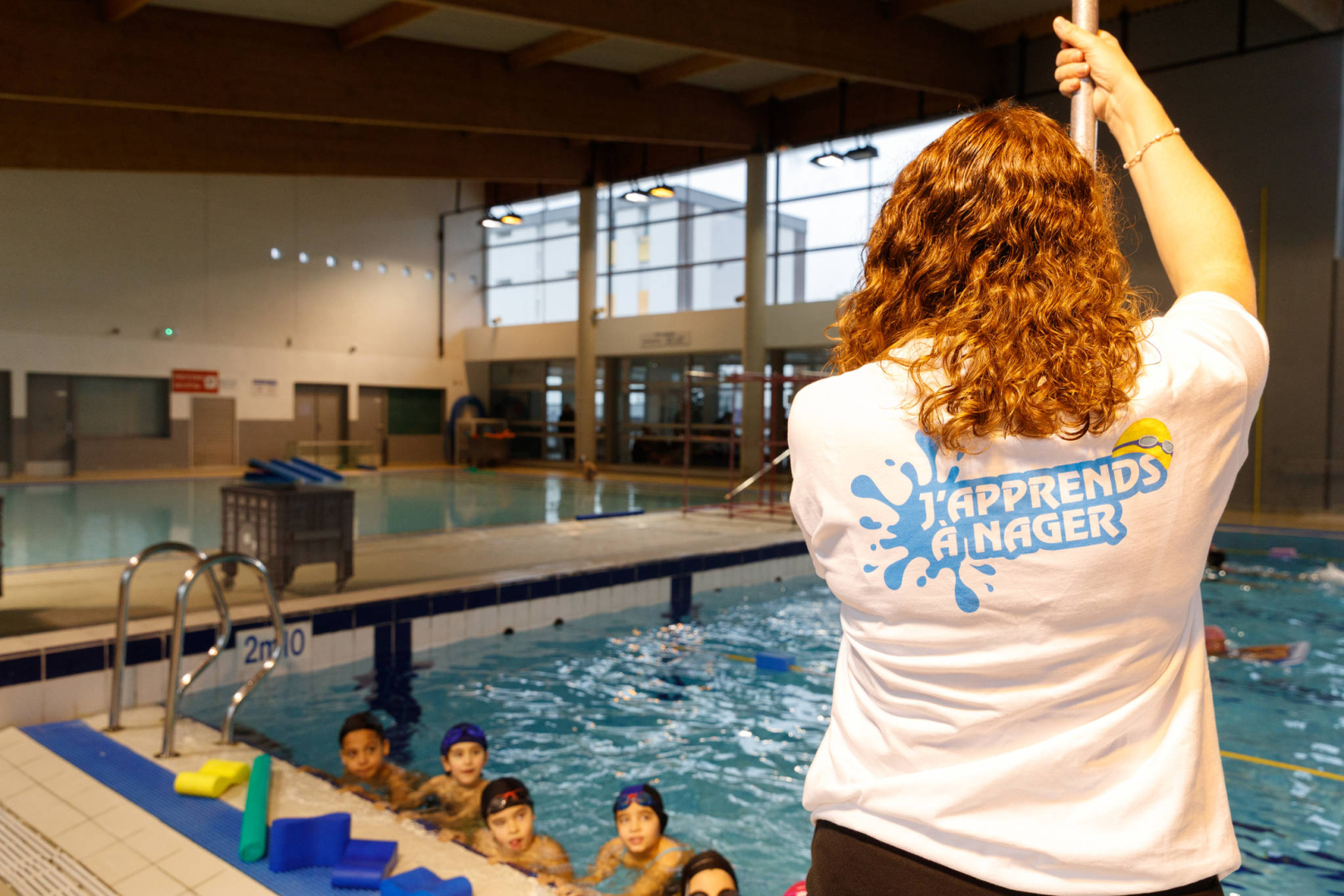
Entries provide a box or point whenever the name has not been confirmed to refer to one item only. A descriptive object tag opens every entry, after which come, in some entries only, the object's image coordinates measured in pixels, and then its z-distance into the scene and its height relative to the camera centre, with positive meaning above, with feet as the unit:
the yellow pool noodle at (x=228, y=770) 9.17 -3.68
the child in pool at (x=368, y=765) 11.15 -4.41
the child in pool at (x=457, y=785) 10.41 -4.41
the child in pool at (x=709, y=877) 7.45 -3.86
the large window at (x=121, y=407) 55.16 -0.01
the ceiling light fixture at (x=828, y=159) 41.04 +11.65
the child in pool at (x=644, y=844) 8.90 -4.34
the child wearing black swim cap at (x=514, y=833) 9.16 -4.28
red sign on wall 58.44 +1.73
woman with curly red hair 2.50 -0.34
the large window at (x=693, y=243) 53.78 +11.55
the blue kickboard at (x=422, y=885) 6.71 -3.59
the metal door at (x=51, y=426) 52.90 -1.17
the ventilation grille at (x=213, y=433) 59.62 -1.67
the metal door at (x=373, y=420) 68.39 -0.75
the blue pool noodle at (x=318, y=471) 18.51 -1.28
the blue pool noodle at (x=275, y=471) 18.08 -1.27
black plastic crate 17.72 -2.36
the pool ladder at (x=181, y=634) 10.11 -2.60
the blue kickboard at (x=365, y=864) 7.17 -3.66
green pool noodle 7.63 -3.59
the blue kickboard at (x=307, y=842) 7.46 -3.58
